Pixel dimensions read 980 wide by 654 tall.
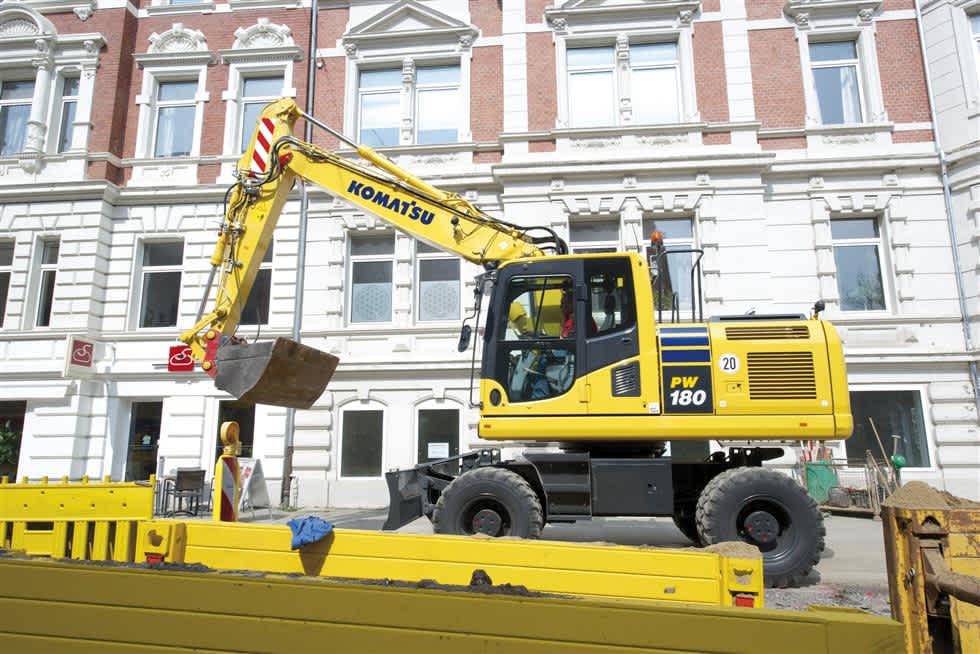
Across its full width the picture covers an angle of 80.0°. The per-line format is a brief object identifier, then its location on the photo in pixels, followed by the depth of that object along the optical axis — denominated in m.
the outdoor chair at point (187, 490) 10.93
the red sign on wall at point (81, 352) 12.68
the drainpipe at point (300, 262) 12.38
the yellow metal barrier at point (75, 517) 4.35
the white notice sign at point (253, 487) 11.69
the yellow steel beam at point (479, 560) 3.24
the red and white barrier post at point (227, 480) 5.45
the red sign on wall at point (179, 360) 12.95
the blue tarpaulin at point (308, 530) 3.63
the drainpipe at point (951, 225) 11.35
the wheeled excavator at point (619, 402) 5.92
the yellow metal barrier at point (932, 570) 2.77
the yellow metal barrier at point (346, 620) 2.00
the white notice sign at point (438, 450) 12.34
